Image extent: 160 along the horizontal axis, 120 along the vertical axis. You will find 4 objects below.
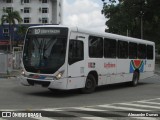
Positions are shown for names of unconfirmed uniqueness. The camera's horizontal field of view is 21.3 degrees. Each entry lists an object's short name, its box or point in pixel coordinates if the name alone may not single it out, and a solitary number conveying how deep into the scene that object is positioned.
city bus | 16.56
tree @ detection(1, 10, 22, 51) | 86.06
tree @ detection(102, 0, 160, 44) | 55.38
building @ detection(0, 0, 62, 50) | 99.88
